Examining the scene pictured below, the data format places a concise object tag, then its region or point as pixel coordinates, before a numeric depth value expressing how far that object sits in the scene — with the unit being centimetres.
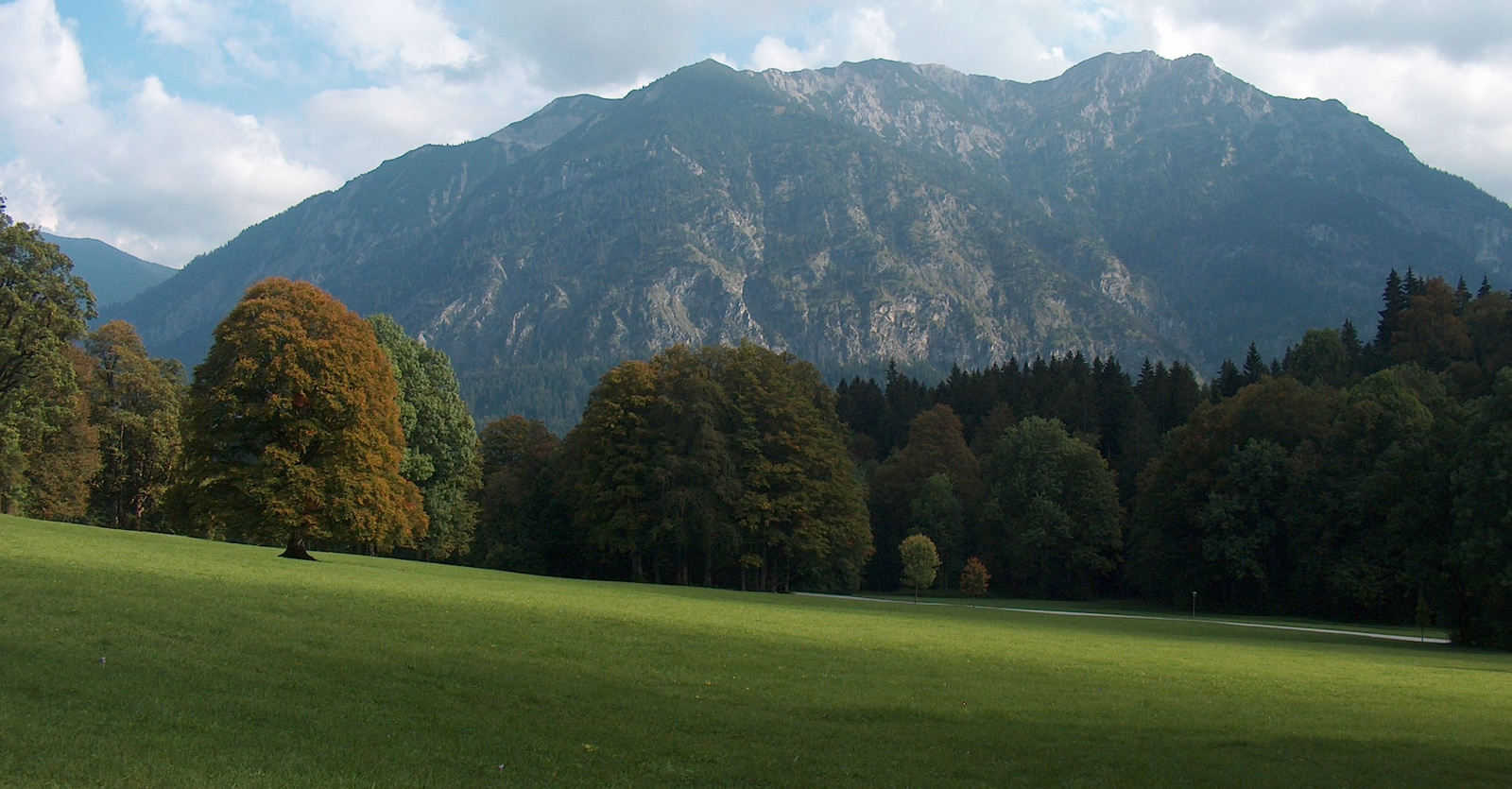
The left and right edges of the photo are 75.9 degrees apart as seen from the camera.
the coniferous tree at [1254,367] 11552
